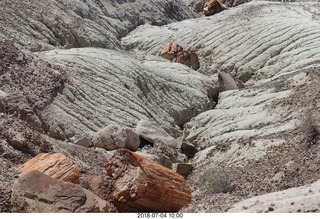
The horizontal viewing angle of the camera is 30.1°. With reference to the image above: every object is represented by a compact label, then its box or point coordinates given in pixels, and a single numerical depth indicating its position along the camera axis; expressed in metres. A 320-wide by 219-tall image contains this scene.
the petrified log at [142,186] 13.34
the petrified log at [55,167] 13.38
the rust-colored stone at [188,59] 35.94
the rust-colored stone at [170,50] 36.61
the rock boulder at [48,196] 10.77
